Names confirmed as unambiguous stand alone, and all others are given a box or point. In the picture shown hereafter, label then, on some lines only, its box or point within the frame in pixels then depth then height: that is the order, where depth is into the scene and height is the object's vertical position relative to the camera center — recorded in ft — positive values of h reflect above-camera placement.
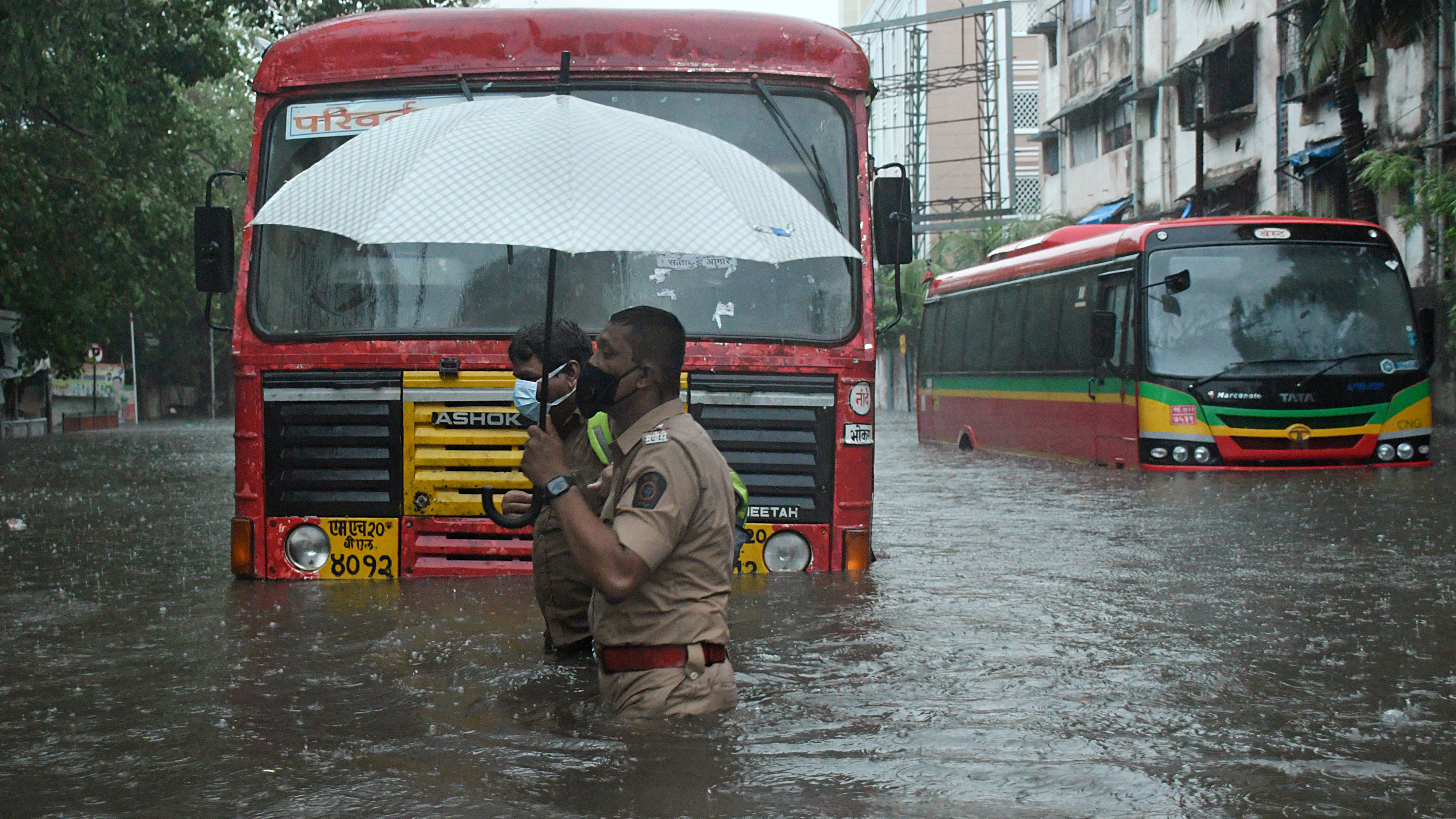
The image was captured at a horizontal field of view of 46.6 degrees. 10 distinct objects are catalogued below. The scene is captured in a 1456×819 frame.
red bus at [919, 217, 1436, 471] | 51.29 +0.92
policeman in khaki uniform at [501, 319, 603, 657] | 19.20 -0.95
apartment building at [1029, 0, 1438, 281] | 90.74 +17.51
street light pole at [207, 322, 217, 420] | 166.30 +1.41
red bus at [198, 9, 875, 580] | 25.02 +1.00
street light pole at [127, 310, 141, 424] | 168.04 -0.65
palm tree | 74.84 +15.48
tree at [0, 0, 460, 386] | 67.31 +11.46
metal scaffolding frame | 141.38 +30.94
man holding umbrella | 14.69 -1.19
